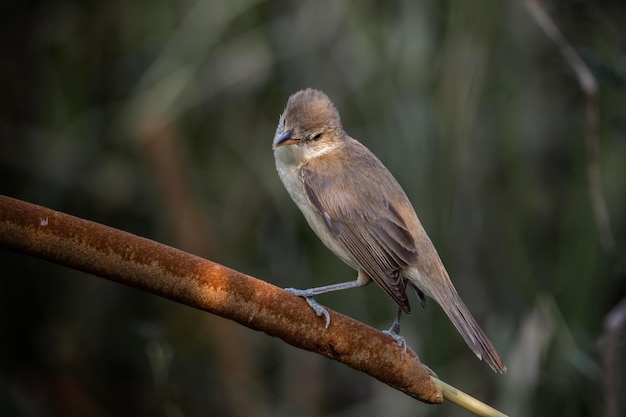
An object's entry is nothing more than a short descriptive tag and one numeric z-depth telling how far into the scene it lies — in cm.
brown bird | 747
